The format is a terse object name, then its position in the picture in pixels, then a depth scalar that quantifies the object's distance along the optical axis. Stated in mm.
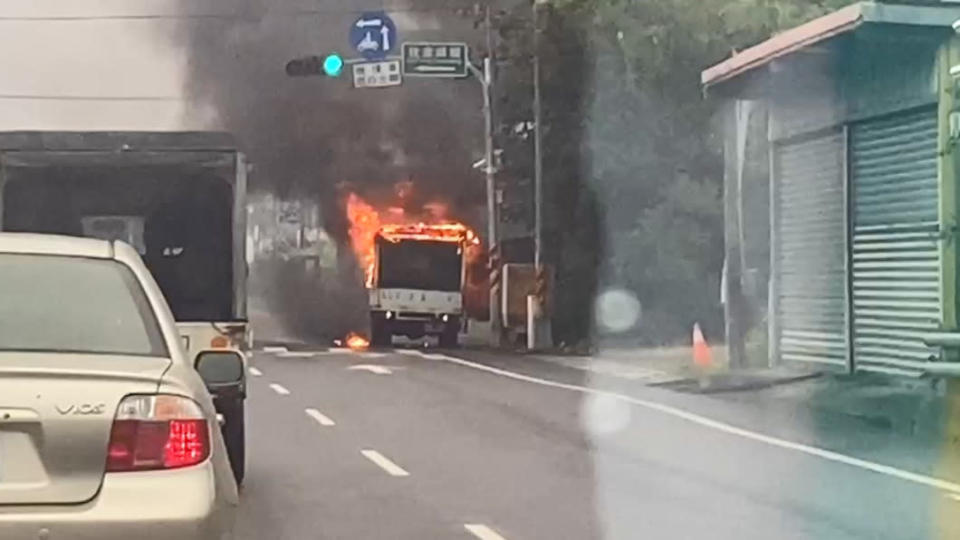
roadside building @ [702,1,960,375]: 20547
